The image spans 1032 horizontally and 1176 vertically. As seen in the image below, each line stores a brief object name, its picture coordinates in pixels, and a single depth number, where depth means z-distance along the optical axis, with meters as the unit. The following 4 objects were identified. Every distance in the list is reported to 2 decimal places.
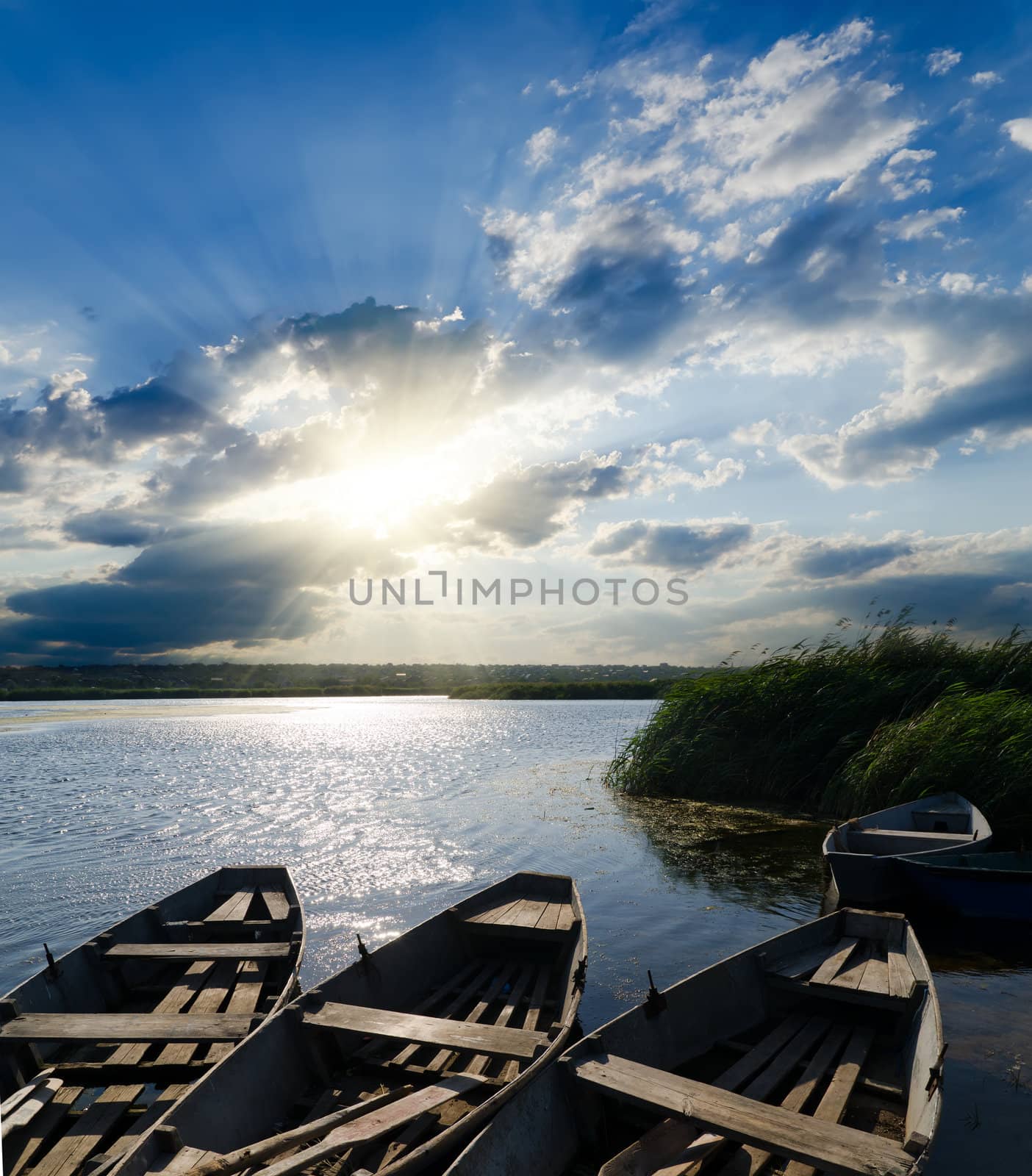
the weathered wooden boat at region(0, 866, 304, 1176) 5.45
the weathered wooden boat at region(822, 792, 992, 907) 11.10
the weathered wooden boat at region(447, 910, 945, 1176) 4.60
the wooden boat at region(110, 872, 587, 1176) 4.63
